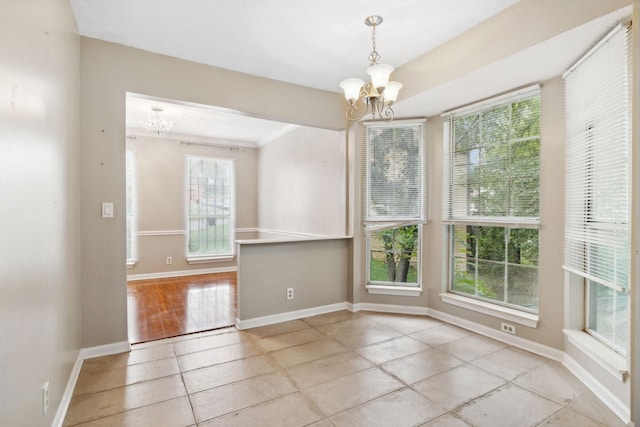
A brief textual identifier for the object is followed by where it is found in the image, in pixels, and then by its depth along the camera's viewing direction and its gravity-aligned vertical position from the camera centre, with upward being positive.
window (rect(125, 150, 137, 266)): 5.59 +0.04
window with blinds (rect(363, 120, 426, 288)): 3.81 +0.15
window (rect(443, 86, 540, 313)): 2.86 +0.13
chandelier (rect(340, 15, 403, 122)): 2.21 +0.93
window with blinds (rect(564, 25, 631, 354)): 1.95 +0.20
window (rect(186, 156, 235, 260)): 6.18 +0.09
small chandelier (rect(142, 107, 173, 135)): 4.55 +1.36
